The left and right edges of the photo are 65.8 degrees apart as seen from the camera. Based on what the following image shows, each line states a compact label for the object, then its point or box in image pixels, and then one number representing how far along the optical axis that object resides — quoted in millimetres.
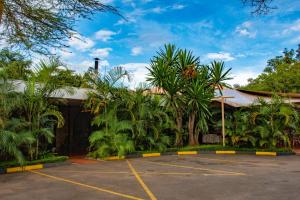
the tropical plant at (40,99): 8194
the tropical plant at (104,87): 9905
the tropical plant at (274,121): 11287
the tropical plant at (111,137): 9660
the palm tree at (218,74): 12240
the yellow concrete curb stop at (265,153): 11113
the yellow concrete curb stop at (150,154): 10599
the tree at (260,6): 3498
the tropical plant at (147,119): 10427
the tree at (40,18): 4942
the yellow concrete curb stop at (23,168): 7628
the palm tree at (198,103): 11810
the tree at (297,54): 33794
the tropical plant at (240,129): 11840
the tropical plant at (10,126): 7113
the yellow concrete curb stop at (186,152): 11385
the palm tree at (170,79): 11759
